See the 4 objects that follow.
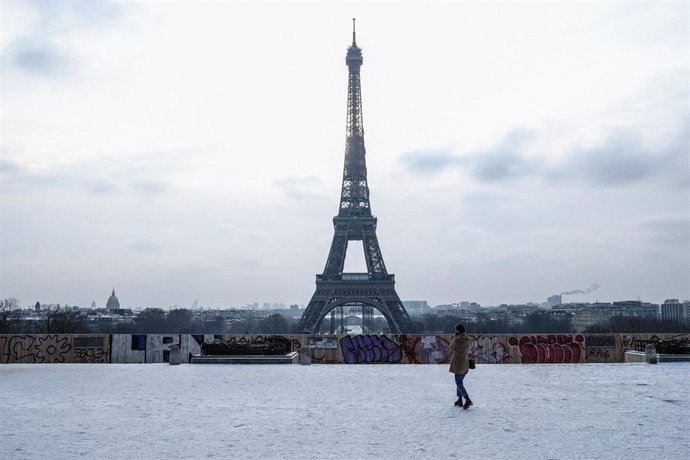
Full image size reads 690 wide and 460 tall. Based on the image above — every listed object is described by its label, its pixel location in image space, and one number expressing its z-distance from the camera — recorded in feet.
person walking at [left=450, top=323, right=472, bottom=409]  47.78
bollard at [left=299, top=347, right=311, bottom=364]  91.24
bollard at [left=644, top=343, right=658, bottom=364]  86.69
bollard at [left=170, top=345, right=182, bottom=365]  88.94
